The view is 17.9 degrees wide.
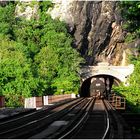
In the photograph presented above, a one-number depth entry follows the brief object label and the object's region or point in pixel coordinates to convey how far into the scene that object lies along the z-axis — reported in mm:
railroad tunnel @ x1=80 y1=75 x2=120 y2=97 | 85344
